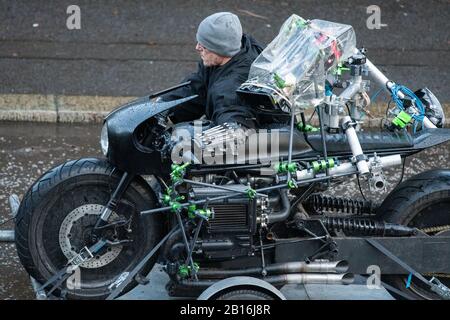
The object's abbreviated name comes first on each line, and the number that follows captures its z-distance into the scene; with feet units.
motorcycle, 30.01
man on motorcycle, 30.66
